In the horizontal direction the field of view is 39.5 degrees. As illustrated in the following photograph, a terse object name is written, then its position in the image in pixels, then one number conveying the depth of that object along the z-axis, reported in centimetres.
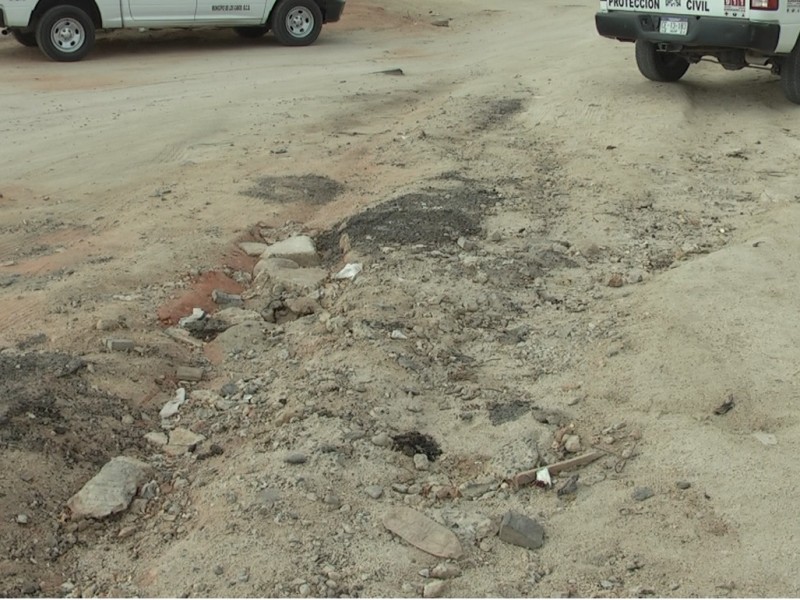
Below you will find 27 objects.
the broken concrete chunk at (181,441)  505
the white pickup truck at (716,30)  987
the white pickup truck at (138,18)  1401
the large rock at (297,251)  720
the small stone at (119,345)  576
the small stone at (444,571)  411
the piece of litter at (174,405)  534
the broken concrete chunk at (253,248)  744
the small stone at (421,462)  485
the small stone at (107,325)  596
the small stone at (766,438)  486
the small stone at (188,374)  568
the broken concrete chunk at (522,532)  430
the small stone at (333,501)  451
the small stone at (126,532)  444
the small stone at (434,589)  399
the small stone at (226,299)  664
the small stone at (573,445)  493
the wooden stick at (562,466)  472
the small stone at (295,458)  476
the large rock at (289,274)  677
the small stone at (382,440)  496
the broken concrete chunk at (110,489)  453
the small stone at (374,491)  459
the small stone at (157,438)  509
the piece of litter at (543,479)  470
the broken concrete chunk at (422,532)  425
